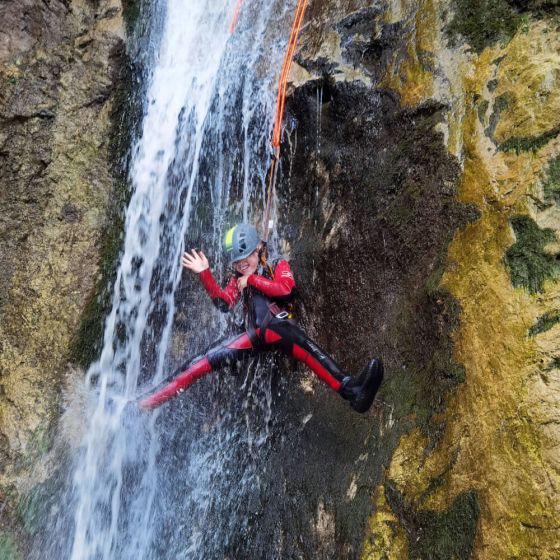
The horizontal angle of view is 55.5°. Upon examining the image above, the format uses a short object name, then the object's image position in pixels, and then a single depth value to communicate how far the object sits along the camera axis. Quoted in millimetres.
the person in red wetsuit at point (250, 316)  4254
